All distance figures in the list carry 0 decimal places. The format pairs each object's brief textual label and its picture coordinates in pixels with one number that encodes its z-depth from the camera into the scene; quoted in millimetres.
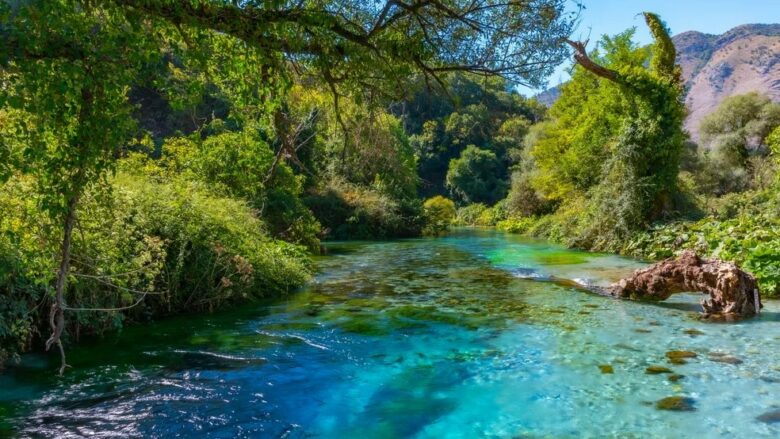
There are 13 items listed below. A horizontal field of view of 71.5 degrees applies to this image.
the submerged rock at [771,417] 4588
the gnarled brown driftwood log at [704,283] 8297
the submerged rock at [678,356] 6280
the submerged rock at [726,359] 6123
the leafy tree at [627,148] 19266
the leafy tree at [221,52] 3701
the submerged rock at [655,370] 5926
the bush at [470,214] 52341
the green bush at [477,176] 57062
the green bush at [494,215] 47031
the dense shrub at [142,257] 6105
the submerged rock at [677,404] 4934
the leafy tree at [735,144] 31547
